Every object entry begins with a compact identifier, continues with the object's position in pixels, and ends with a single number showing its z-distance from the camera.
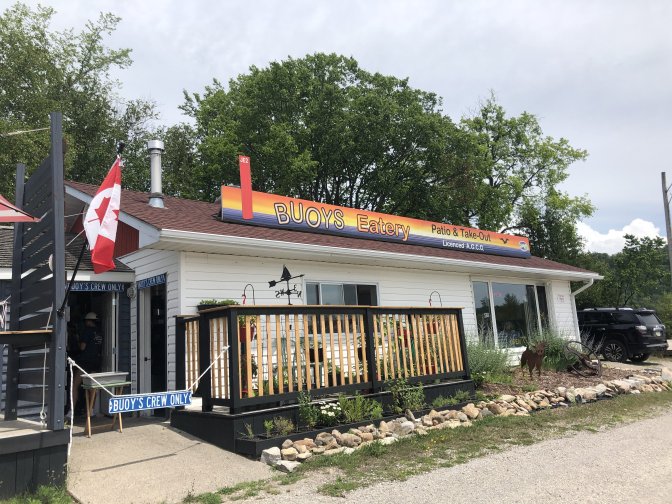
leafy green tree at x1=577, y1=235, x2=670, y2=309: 28.03
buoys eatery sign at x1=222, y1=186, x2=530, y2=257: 10.48
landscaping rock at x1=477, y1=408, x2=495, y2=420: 7.78
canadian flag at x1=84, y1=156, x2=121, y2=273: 4.79
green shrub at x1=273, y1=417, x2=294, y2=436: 6.12
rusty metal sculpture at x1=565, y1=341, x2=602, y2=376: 11.86
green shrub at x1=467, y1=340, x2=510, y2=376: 9.99
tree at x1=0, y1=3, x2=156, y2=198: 21.36
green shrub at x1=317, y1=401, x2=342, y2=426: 6.50
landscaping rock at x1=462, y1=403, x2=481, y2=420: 7.61
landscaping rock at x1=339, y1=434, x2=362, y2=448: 6.06
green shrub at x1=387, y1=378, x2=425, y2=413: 7.35
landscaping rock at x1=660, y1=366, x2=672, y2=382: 12.23
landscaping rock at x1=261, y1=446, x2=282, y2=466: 5.53
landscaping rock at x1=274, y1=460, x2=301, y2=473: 5.30
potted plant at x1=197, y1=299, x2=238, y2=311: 8.23
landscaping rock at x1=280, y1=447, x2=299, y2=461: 5.63
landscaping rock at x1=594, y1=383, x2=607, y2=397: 9.80
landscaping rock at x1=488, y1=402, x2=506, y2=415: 7.91
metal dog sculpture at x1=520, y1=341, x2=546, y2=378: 10.94
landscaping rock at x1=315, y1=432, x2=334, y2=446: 6.03
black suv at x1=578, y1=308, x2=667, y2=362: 16.61
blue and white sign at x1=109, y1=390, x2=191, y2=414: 5.08
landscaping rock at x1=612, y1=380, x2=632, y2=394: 10.26
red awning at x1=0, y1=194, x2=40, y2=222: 5.66
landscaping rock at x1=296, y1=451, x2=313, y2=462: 5.62
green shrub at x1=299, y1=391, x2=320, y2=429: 6.37
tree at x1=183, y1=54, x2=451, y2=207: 27.88
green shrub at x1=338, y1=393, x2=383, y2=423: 6.68
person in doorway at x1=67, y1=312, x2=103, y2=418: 9.07
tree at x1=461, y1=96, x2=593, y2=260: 34.34
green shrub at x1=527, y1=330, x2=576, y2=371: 12.30
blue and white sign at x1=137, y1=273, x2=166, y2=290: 8.73
